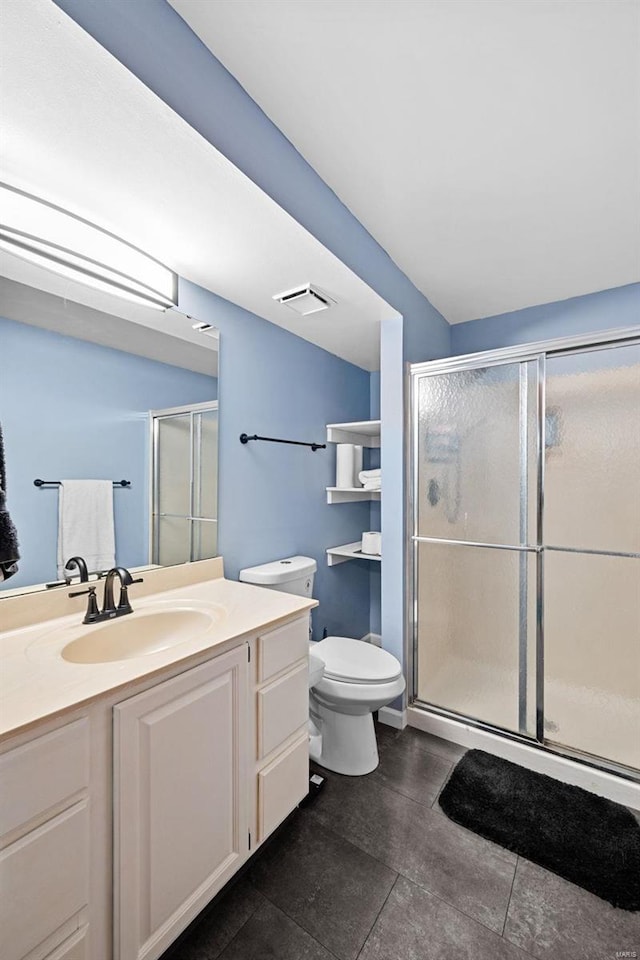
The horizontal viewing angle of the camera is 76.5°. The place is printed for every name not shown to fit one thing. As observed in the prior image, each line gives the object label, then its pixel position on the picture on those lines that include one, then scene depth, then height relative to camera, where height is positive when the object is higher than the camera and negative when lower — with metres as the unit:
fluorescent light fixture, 1.26 +0.79
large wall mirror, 1.27 +0.17
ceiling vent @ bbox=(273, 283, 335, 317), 1.86 +0.85
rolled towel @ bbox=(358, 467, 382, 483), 2.61 +0.02
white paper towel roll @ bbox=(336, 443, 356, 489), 2.69 +0.09
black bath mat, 1.34 -1.31
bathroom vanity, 0.78 -0.71
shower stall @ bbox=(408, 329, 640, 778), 1.77 -0.32
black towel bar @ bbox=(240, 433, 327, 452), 2.04 +0.21
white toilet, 1.73 -0.93
